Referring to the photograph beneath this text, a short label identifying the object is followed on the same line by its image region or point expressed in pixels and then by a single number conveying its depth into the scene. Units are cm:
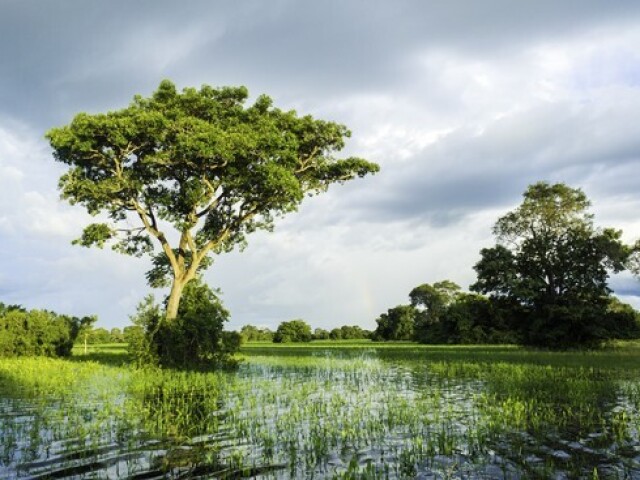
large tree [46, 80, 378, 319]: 3027
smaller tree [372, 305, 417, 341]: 10550
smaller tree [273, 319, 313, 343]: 10200
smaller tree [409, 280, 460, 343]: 11396
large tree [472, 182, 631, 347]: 5228
